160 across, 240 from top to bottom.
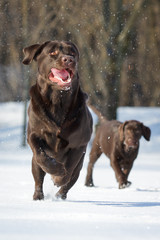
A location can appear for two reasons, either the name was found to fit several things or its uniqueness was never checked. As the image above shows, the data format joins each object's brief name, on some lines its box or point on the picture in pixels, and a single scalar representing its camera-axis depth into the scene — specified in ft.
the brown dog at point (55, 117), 32.22
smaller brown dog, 52.65
